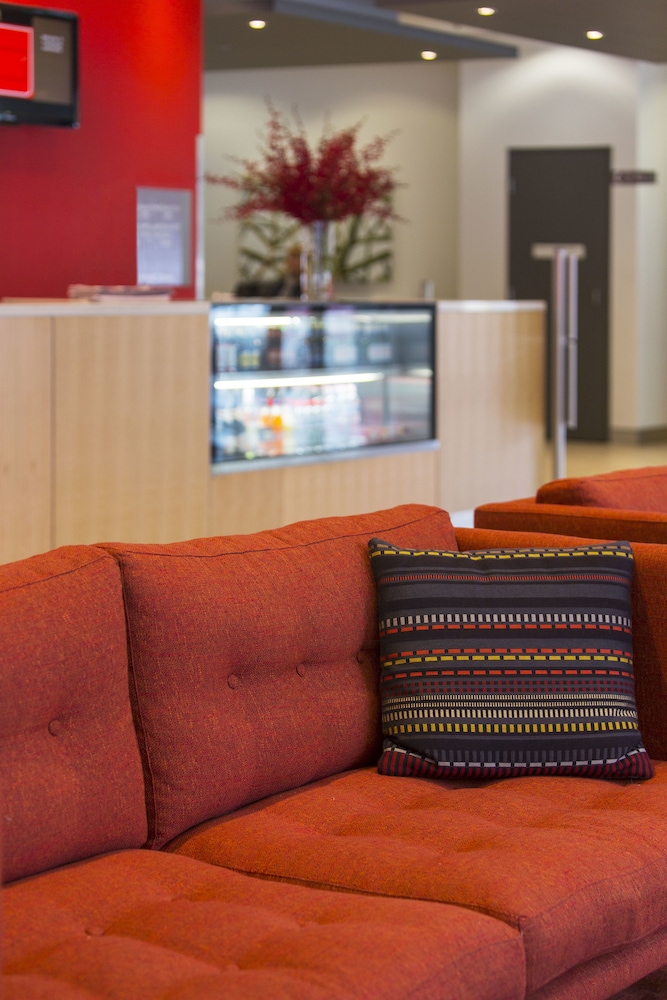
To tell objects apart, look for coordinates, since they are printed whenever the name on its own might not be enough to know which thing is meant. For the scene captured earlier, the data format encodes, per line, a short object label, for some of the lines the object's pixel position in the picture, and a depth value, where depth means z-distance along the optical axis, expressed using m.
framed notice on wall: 6.81
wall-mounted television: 5.87
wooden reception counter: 4.75
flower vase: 6.34
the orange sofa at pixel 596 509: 3.04
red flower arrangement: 6.50
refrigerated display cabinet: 5.65
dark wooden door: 11.12
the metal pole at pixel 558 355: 7.12
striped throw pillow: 2.46
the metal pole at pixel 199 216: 7.05
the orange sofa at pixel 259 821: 1.69
